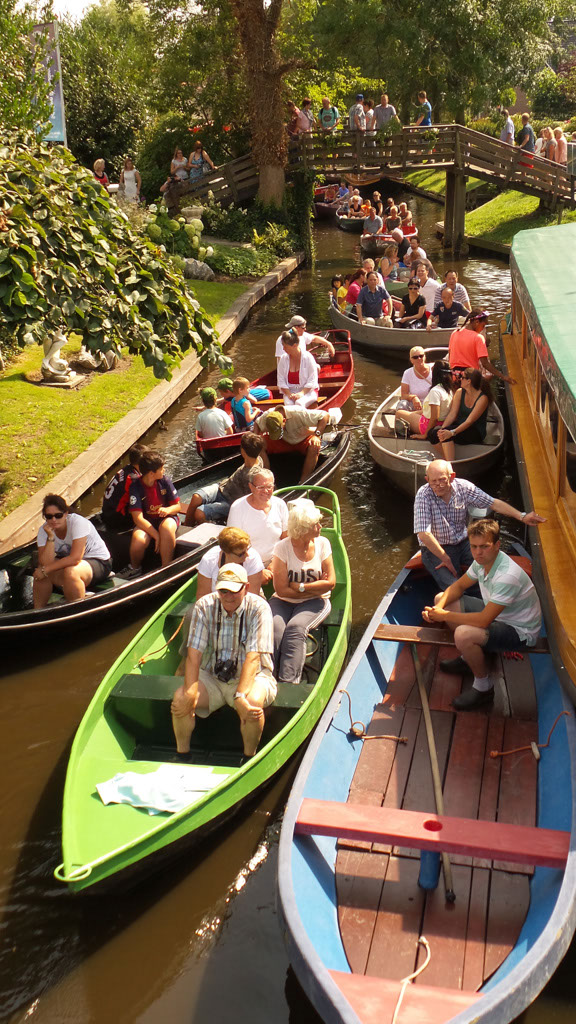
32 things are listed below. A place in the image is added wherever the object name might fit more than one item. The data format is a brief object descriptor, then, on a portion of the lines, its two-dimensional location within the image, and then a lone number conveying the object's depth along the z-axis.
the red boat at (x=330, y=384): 11.33
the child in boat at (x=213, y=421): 11.29
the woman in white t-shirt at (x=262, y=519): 7.77
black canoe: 7.96
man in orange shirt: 11.41
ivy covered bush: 7.26
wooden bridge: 23.61
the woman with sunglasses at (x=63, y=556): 8.02
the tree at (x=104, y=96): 30.53
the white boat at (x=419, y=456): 10.55
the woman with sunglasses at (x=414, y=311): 16.30
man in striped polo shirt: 6.24
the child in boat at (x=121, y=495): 8.74
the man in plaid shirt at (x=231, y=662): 6.04
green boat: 5.29
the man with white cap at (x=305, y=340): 13.00
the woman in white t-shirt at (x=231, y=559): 6.51
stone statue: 14.40
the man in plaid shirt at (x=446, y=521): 7.53
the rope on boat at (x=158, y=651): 7.11
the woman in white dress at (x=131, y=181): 25.61
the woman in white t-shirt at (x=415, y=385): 11.70
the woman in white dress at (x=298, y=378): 12.37
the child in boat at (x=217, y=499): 9.43
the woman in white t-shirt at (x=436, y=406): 10.91
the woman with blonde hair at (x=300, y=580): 6.95
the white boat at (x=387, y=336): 15.50
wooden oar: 4.85
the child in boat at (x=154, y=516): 8.83
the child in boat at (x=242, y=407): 11.52
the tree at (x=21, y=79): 10.87
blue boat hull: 3.90
